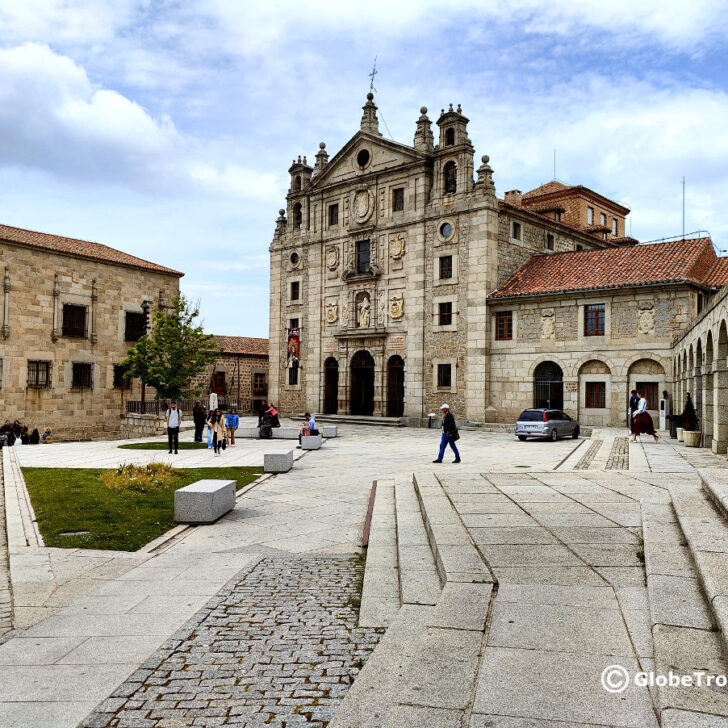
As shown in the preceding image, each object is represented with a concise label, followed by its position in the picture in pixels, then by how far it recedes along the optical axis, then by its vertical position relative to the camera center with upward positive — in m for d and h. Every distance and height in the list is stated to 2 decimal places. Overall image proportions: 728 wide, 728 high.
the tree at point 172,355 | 28.22 +1.23
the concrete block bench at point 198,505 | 10.31 -1.94
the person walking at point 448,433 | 17.45 -1.29
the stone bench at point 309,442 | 23.08 -2.07
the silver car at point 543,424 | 26.20 -1.58
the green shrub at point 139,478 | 12.95 -2.04
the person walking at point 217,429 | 20.81 -1.50
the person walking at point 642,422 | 21.27 -1.18
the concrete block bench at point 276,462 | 16.30 -1.96
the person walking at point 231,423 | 24.70 -1.54
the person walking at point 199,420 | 25.20 -1.44
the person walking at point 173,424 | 20.50 -1.30
